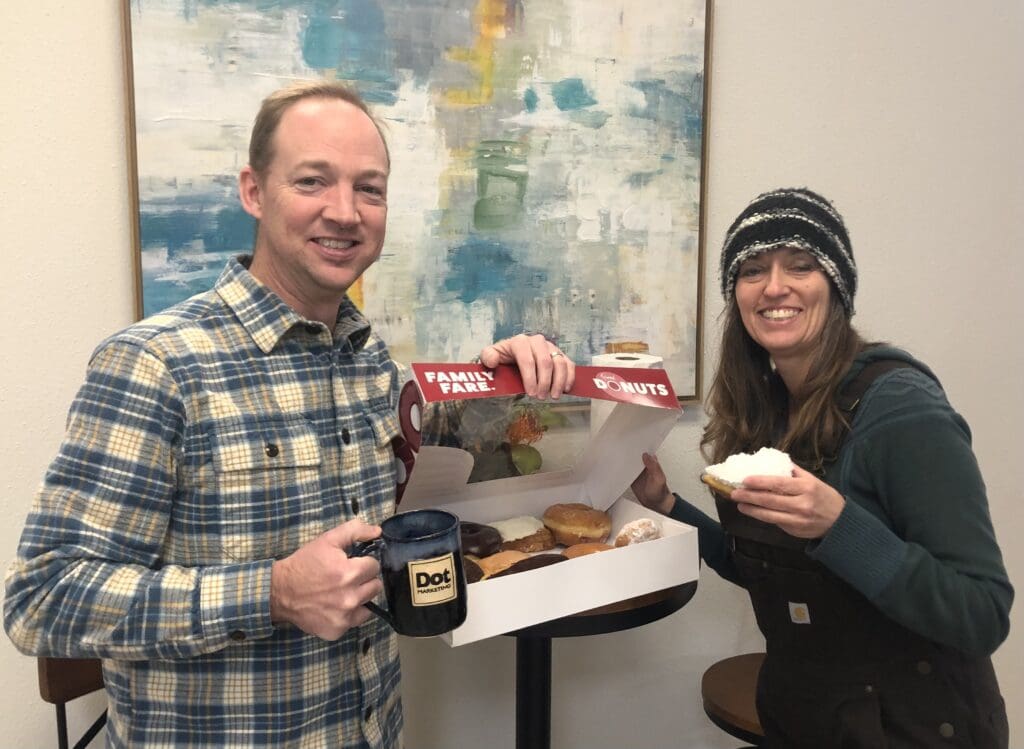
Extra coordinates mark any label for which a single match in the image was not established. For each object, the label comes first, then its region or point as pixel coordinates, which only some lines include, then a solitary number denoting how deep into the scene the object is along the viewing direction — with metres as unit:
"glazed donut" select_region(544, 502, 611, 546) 1.36
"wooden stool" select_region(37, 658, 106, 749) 1.35
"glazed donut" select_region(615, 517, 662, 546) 1.27
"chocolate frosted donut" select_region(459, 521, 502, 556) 1.27
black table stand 1.29
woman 1.07
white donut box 1.05
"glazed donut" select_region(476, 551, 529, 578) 1.20
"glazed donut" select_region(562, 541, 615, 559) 1.24
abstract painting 1.56
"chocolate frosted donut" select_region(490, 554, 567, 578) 1.16
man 0.89
